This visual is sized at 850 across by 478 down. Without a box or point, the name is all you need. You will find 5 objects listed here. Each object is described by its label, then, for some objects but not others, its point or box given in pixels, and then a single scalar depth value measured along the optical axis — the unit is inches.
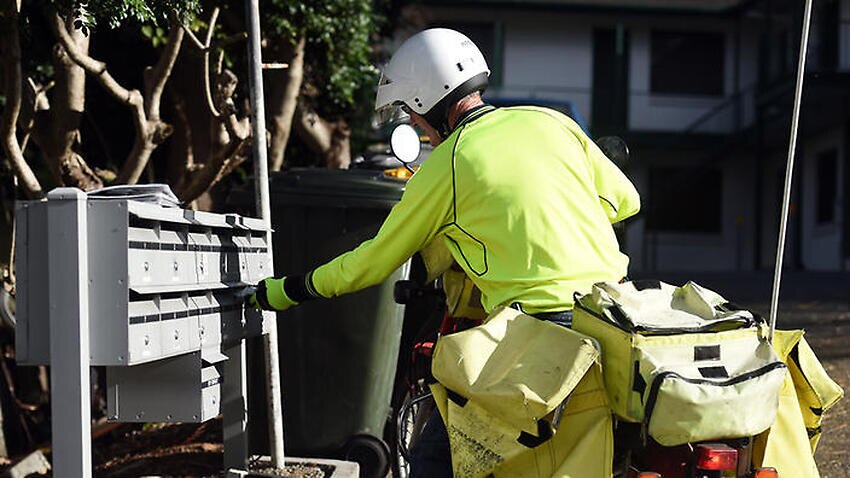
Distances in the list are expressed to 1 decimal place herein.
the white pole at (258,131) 353.8
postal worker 243.9
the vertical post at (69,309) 238.4
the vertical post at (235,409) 330.2
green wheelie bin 409.1
